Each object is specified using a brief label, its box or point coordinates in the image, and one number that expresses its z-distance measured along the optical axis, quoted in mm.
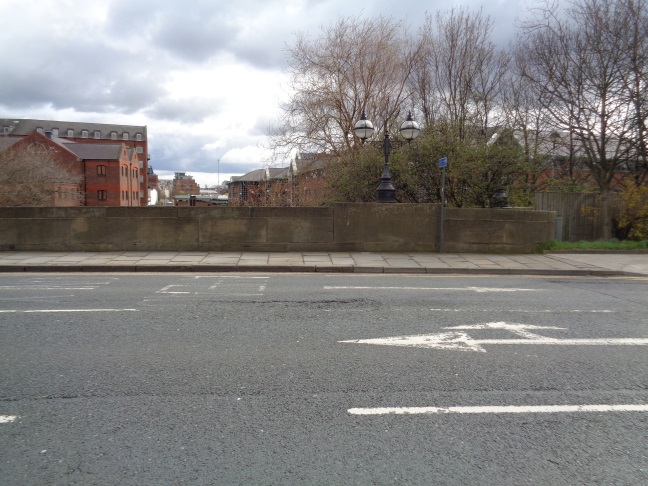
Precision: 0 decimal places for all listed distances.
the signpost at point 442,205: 13133
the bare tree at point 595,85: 16094
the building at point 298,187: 24234
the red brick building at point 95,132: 108750
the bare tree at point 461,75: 24016
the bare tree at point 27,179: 24953
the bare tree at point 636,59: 15641
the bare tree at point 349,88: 25344
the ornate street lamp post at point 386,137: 14445
